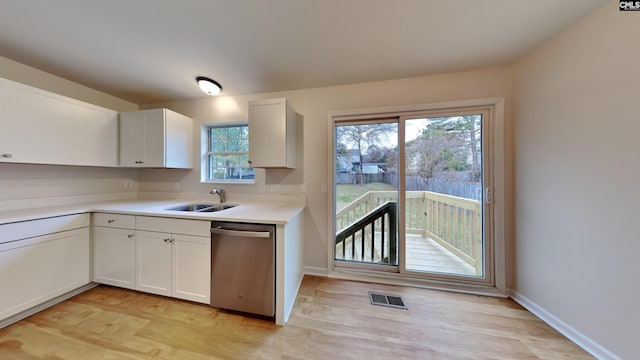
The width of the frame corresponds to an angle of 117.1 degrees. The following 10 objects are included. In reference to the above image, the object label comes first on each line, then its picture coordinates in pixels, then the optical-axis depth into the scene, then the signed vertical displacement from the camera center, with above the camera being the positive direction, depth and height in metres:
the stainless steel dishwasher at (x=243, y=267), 1.62 -0.74
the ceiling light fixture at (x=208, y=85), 2.16 +1.08
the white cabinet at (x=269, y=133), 2.07 +0.51
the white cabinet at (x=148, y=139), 2.43 +0.54
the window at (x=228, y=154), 2.70 +0.38
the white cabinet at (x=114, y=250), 1.93 -0.69
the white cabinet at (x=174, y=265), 1.76 -0.78
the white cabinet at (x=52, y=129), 1.69 +0.53
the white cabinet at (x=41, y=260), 1.54 -0.69
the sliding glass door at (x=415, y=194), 2.13 -0.16
